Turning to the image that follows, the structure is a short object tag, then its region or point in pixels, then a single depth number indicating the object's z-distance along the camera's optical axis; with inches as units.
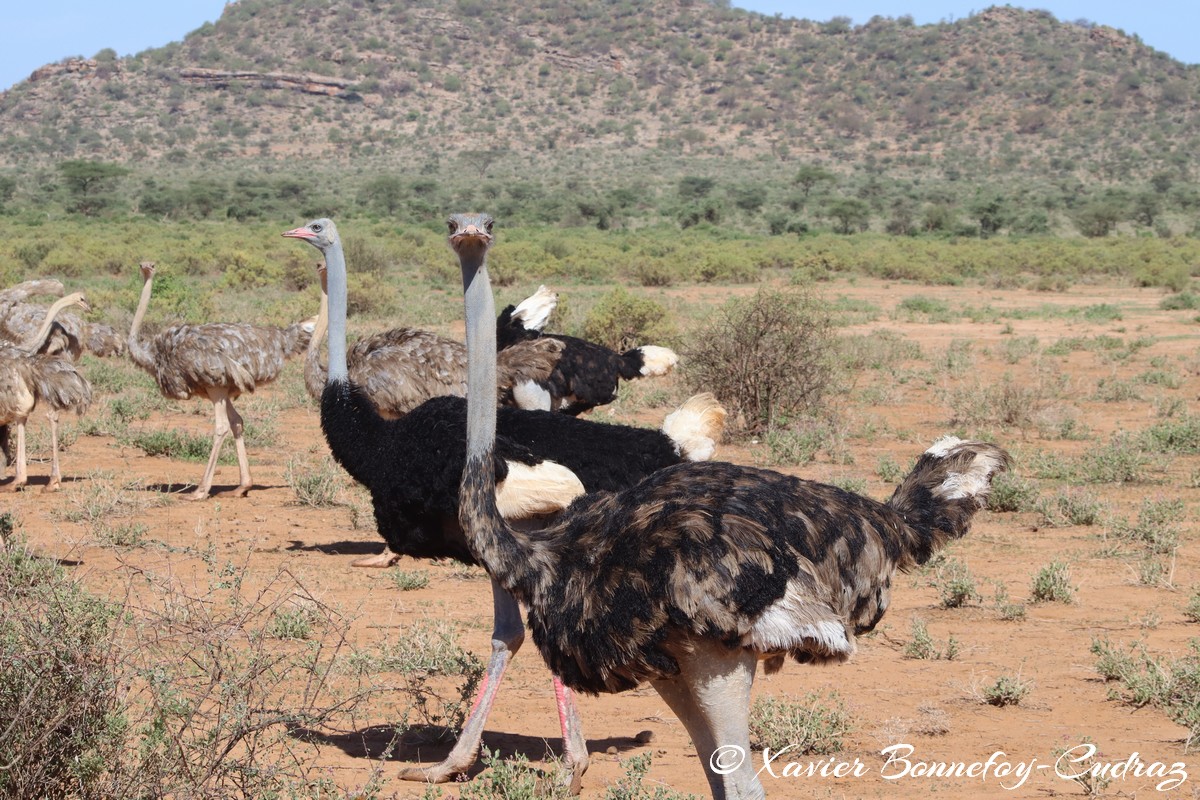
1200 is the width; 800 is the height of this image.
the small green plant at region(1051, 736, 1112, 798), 164.6
